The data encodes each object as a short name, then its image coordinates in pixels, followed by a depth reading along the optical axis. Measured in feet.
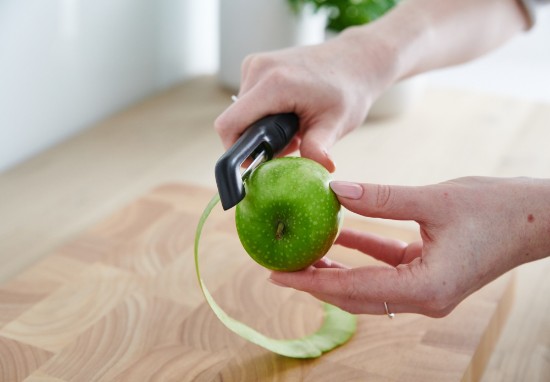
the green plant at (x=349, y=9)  5.45
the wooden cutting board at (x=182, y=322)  3.10
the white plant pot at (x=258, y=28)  5.69
